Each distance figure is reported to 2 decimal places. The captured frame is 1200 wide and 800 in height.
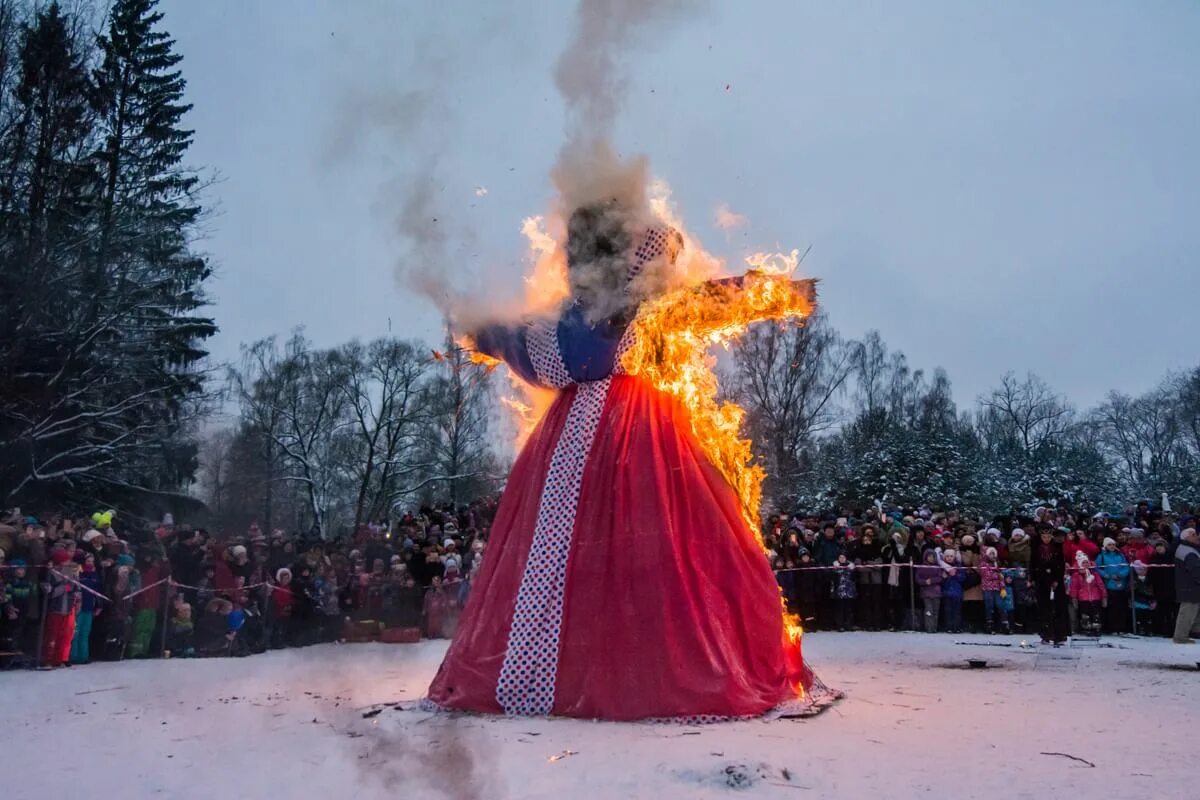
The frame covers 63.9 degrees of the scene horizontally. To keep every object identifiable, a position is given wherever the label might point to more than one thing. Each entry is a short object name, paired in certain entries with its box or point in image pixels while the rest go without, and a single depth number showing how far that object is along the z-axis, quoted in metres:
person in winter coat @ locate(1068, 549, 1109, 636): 13.77
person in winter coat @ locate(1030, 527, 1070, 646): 12.12
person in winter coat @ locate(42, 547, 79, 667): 10.49
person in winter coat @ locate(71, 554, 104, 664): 10.81
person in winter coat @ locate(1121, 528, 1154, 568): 13.95
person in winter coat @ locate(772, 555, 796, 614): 15.12
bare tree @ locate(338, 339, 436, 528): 33.47
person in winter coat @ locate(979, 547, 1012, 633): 14.36
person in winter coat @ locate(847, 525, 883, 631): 15.00
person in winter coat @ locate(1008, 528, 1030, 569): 14.66
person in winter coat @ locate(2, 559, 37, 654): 10.26
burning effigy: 5.76
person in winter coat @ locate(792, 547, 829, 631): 15.02
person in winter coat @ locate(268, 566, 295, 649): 13.16
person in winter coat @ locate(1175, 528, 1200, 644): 11.94
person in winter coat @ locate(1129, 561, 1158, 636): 13.70
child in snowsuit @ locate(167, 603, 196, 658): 12.03
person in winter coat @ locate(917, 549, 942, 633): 14.60
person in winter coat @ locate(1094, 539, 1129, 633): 13.82
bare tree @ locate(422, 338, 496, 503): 33.44
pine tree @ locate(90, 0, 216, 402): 20.25
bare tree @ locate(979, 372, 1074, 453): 47.78
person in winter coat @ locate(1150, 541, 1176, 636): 13.63
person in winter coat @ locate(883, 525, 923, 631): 14.87
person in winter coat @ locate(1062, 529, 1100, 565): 14.23
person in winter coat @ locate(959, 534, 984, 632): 14.65
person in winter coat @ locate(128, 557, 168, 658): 11.56
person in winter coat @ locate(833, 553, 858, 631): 15.01
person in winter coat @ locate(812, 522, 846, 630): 15.19
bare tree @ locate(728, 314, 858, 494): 34.22
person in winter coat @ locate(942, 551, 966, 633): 14.58
